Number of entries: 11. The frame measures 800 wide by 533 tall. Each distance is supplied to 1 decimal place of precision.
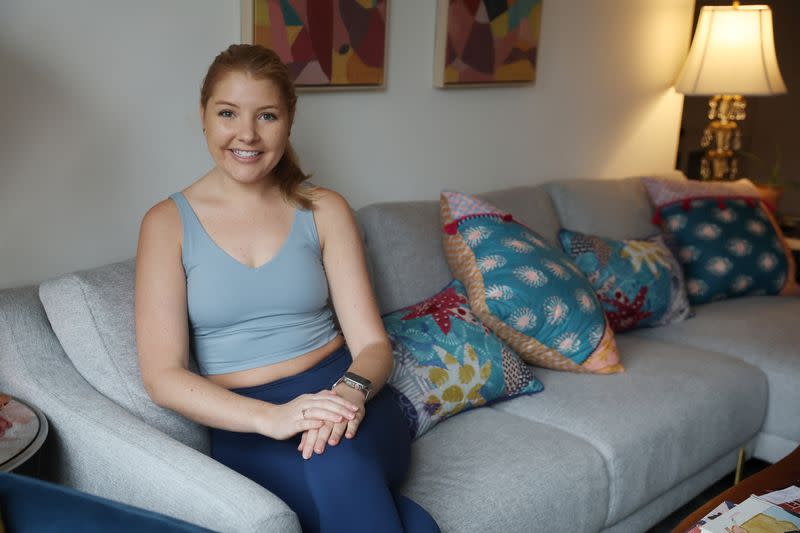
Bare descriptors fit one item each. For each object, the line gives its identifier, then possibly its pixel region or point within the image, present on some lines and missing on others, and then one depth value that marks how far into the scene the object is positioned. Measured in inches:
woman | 57.1
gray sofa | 54.9
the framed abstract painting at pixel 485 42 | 101.7
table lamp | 130.8
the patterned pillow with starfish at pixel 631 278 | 101.7
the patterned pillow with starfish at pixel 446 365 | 74.3
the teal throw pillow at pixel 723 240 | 115.2
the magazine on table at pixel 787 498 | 60.7
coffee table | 60.6
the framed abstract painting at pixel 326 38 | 83.4
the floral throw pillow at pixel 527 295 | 85.9
